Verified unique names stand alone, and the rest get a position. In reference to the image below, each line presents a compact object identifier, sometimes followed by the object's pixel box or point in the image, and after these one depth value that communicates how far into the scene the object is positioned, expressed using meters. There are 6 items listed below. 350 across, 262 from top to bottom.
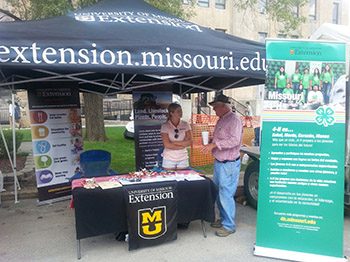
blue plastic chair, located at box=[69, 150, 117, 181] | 5.09
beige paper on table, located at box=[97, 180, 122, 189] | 3.42
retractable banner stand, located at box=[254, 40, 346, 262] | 3.13
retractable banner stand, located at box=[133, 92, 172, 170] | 5.77
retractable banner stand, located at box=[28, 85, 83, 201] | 5.08
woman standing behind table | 4.22
